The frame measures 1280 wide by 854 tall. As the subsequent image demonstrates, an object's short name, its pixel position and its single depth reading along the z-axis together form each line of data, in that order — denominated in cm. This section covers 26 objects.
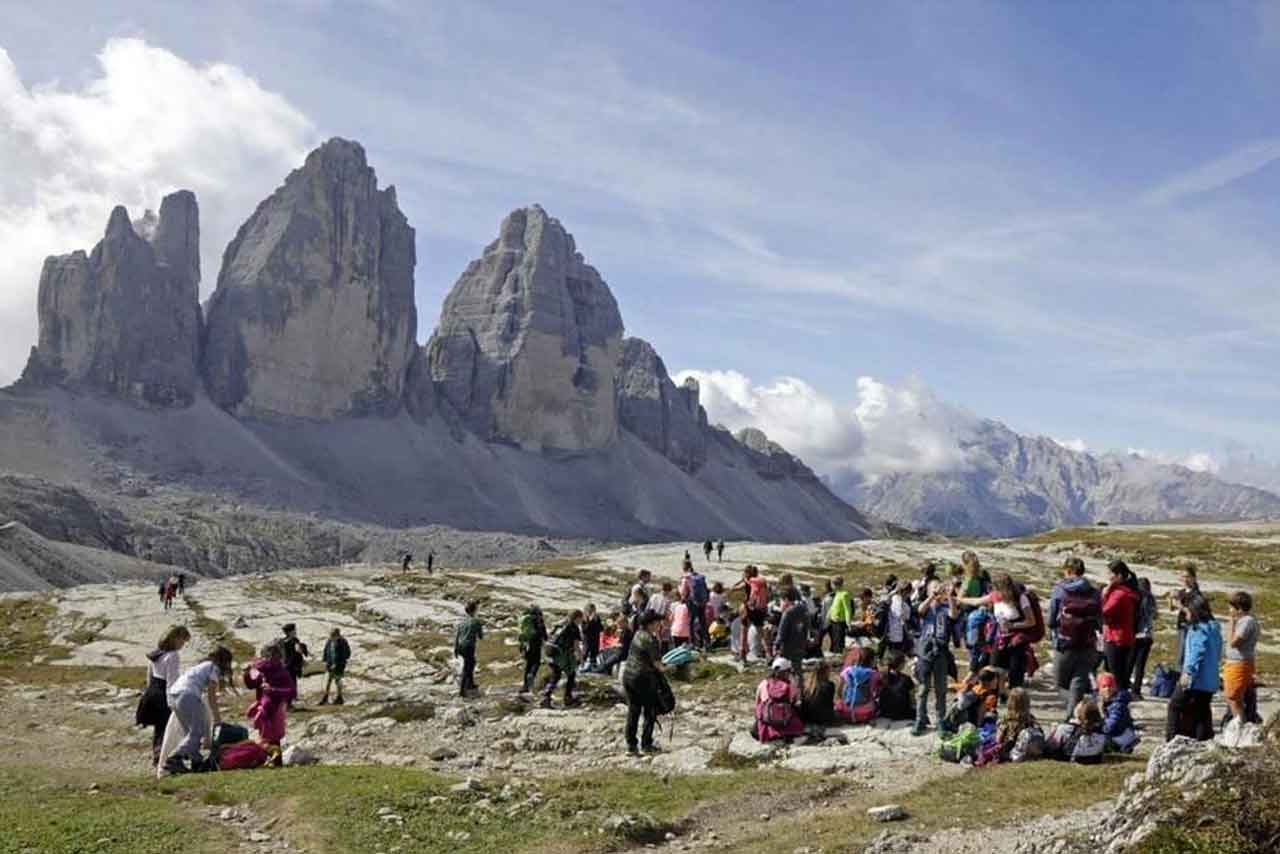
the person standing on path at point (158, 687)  1834
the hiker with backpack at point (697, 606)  2995
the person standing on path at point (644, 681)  1858
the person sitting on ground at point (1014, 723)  1614
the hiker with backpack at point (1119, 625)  1839
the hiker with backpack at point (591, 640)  2900
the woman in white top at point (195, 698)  1733
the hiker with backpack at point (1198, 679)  1577
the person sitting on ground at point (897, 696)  2009
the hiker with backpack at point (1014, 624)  1862
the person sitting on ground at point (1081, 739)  1552
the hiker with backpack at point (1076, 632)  1762
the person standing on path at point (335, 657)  2797
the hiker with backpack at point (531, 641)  2577
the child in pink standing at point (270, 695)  1931
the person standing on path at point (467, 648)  2602
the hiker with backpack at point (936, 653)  1830
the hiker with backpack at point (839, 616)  2684
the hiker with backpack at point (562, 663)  2394
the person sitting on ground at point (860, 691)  1992
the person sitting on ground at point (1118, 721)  1667
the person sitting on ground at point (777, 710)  1900
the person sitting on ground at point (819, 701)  1983
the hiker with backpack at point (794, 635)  2106
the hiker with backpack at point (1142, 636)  2183
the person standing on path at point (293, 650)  2645
